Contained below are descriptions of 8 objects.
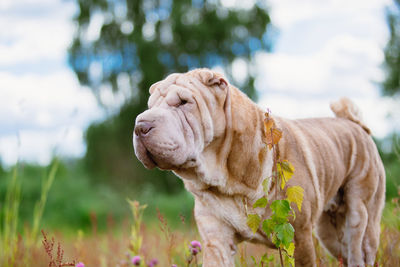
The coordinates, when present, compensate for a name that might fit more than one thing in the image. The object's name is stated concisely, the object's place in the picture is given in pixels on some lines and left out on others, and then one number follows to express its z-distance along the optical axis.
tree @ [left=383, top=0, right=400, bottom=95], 20.36
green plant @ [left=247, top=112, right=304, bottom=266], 2.30
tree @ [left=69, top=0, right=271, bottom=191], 19.56
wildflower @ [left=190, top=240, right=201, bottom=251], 3.01
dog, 2.77
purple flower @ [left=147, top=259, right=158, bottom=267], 3.09
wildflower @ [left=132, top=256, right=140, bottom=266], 2.89
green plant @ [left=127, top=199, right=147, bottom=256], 3.29
